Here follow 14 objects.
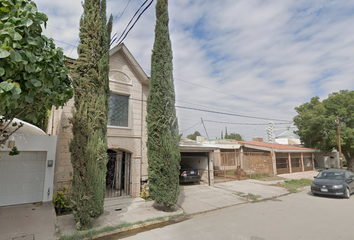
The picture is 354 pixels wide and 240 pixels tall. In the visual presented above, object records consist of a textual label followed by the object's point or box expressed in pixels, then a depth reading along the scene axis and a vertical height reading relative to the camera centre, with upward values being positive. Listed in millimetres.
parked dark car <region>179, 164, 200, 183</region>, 12977 -1509
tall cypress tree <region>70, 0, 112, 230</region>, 5727 +1074
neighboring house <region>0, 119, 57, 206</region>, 7090 -560
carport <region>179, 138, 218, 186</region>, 12738 -365
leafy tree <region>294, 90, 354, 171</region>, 20469 +3021
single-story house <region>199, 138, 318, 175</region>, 16953 -670
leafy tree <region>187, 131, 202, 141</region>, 81994 +7225
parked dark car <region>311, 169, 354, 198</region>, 9766 -1646
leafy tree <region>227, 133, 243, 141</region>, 74244 +6044
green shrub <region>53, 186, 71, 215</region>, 7230 -1779
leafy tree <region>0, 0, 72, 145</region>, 3068 +1604
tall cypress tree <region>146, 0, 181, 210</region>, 7469 +1148
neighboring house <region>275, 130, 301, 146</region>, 38906 +2560
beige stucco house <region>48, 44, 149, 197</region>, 9320 +1373
